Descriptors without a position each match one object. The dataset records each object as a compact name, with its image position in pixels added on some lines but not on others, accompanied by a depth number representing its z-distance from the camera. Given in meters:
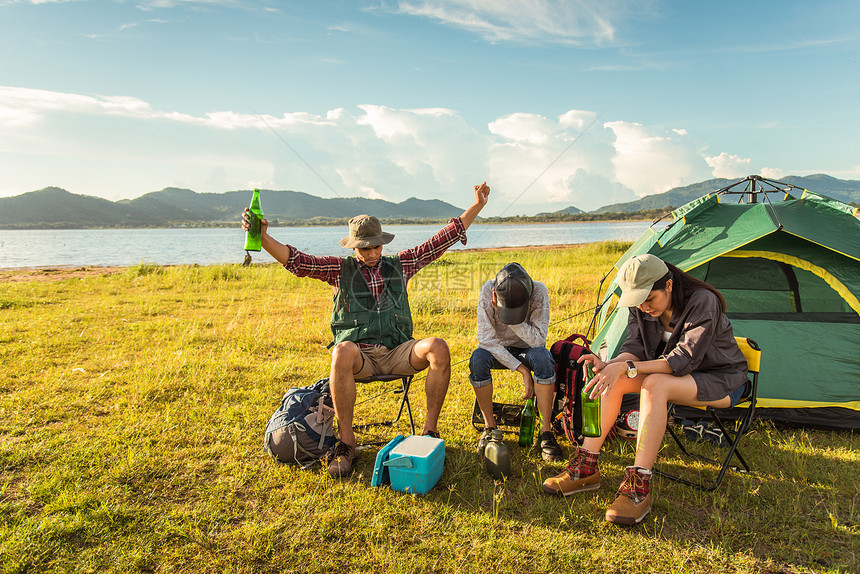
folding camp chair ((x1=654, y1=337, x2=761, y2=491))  2.91
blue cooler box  2.87
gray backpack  3.21
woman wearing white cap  2.74
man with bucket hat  3.30
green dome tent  3.81
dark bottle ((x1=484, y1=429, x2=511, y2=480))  3.07
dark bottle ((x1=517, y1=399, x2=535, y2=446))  3.46
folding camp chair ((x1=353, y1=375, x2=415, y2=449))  3.49
